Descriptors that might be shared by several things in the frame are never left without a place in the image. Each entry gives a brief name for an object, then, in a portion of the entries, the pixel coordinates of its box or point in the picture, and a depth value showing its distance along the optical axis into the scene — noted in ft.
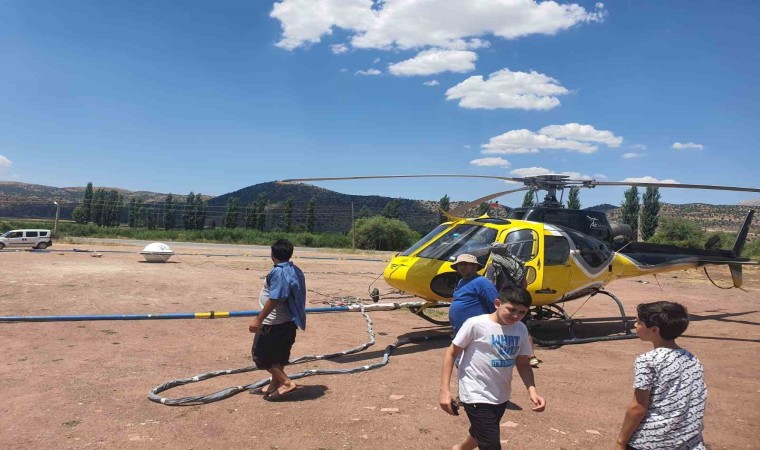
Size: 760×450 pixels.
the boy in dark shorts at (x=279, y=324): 17.56
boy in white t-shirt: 10.92
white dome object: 71.51
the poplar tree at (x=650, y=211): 208.85
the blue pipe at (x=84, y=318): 28.66
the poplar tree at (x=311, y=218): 289.74
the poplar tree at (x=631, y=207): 209.26
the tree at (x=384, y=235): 183.83
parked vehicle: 107.34
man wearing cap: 15.46
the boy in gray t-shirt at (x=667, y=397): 8.84
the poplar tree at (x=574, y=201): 197.77
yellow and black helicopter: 28.58
